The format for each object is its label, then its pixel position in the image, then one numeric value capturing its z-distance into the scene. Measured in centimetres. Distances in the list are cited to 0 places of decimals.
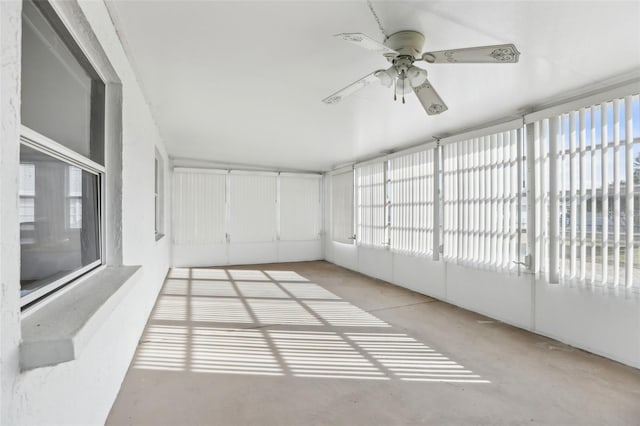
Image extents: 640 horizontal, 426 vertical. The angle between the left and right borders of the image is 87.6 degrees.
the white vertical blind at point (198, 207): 807
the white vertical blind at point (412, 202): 559
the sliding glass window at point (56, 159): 126
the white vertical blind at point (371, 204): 691
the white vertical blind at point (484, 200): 416
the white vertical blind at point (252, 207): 868
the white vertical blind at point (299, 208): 926
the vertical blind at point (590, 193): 303
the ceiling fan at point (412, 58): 196
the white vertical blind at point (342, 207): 812
